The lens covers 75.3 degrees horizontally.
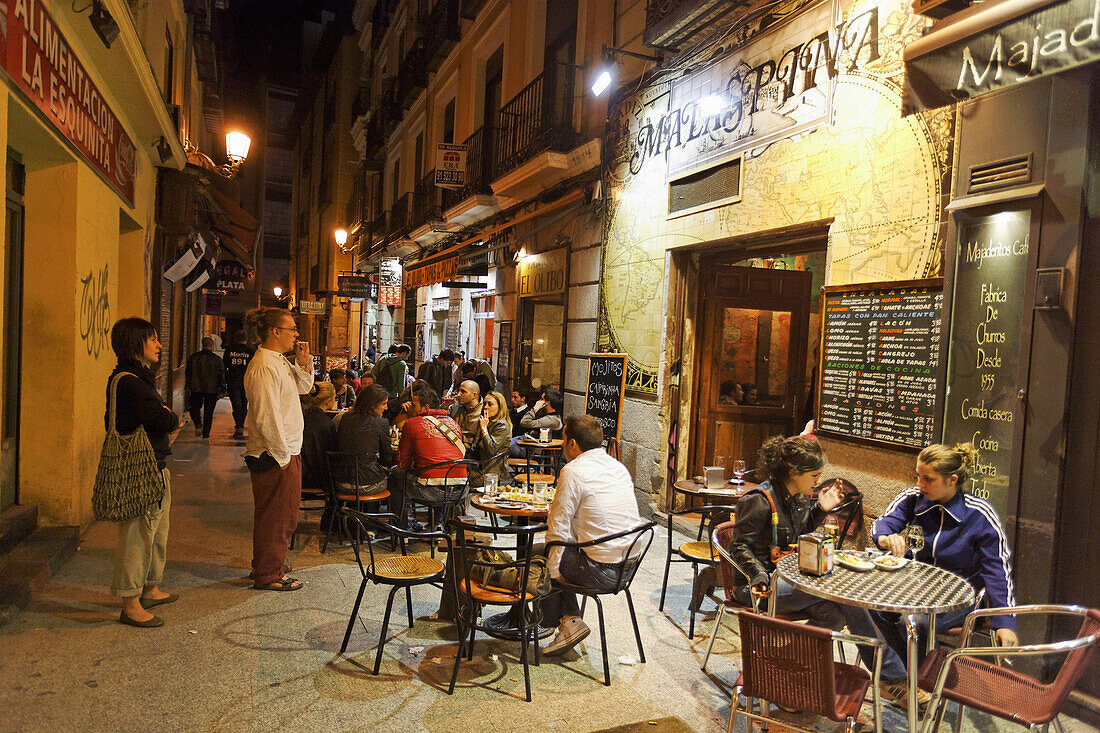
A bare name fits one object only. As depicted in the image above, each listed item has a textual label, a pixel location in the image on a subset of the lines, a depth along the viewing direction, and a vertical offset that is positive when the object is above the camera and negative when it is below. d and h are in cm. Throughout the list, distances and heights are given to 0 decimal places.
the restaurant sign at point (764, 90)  553 +233
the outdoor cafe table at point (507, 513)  442 -117
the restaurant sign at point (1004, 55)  314 +150
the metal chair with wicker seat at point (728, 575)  380 -127
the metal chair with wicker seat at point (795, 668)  254 -117
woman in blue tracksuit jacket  351 -93
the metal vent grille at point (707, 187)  675 +158
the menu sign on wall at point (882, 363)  464 -6
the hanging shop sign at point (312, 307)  2270 +58
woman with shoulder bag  434 -66
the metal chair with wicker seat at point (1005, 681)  258 -131
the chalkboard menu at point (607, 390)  850 -62
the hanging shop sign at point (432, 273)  1341 +117
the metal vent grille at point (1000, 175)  399 +107
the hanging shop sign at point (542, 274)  1051 +99
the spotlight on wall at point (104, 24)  507 +213
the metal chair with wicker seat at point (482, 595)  374 -141
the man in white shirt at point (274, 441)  502 -84
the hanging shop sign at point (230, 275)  1722 +114
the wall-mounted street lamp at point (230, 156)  1176 +278
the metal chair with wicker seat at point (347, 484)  629 -141
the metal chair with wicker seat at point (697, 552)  468 -141
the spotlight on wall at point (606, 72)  849 +323
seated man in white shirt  397 -96
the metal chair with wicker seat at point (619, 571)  388 -132
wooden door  772 -10
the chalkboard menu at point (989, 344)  411 +9
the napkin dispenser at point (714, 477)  567 -105
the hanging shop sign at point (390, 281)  2150 +145
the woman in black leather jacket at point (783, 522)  369 -94
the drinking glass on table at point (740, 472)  590 -104
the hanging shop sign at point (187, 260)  1052 +88
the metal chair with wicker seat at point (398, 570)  394 -140
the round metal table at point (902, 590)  291 -104
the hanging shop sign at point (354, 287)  2142 +121
